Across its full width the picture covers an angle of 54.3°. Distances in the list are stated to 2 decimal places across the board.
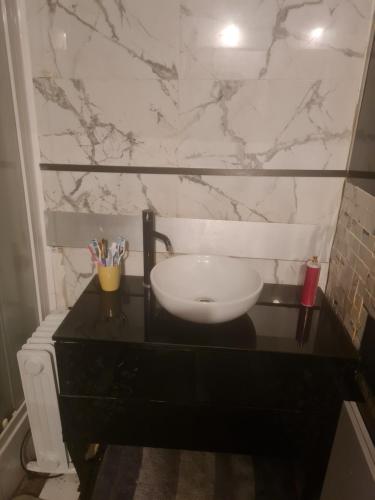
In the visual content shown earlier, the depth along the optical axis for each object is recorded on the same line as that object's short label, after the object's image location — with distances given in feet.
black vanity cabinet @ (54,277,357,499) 3.65
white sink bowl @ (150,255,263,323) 4.24
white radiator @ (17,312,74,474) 4.30
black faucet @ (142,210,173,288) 4.22
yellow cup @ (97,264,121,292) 4.46
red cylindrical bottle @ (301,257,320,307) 4.15
